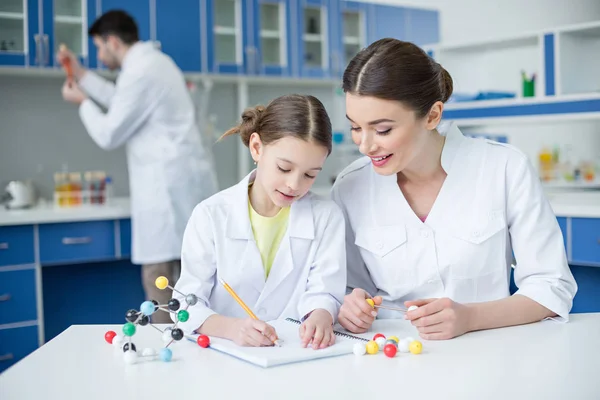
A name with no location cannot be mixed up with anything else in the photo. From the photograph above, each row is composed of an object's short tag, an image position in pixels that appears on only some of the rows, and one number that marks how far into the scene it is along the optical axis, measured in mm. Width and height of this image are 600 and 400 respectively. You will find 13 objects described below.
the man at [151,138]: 3100
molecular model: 1178
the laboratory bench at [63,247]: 2984
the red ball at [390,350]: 1183
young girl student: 1521
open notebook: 1146
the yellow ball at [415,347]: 1200
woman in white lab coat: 1444
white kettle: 3316
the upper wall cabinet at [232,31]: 3342
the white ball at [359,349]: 1193
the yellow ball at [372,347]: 1195
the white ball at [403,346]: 1213
